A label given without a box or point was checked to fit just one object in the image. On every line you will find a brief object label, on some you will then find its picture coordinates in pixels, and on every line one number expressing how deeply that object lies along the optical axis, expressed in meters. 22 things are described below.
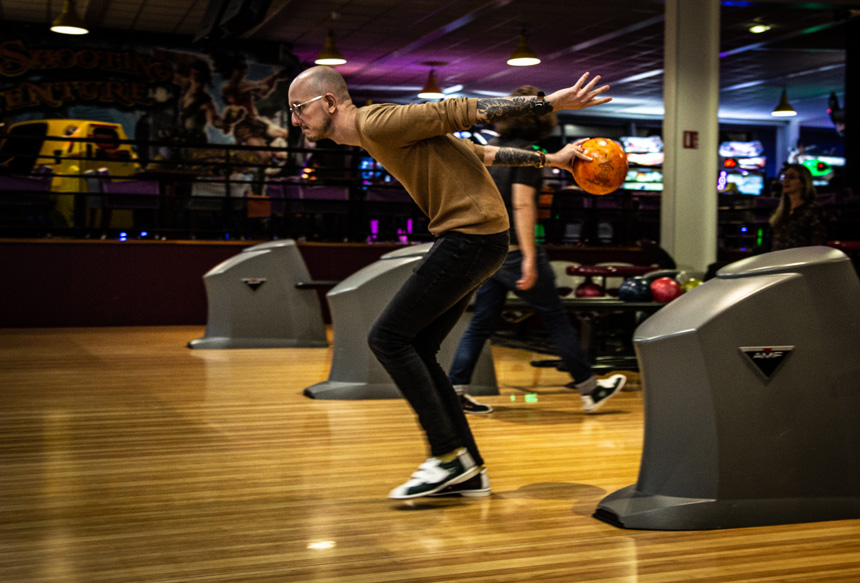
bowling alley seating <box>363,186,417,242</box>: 10.68
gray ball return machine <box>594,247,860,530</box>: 2.46
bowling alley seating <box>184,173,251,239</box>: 10.02
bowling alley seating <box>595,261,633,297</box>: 8.34
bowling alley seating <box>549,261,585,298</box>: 8.12
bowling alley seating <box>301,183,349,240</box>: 10.34
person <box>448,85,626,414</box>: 3.79
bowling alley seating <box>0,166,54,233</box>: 9.33
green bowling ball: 6.00
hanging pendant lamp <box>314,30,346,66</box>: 11.98
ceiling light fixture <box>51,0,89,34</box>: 10.20
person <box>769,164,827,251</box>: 6.12
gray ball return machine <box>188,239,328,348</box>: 6.90
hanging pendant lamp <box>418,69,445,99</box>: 14.27
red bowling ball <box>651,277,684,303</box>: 5.49
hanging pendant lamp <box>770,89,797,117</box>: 16.89
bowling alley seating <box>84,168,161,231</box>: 9.73
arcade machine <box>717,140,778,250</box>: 12.60
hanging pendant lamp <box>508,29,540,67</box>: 11.91
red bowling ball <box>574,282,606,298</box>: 6.30
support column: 8.44
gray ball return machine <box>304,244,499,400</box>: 4.66
